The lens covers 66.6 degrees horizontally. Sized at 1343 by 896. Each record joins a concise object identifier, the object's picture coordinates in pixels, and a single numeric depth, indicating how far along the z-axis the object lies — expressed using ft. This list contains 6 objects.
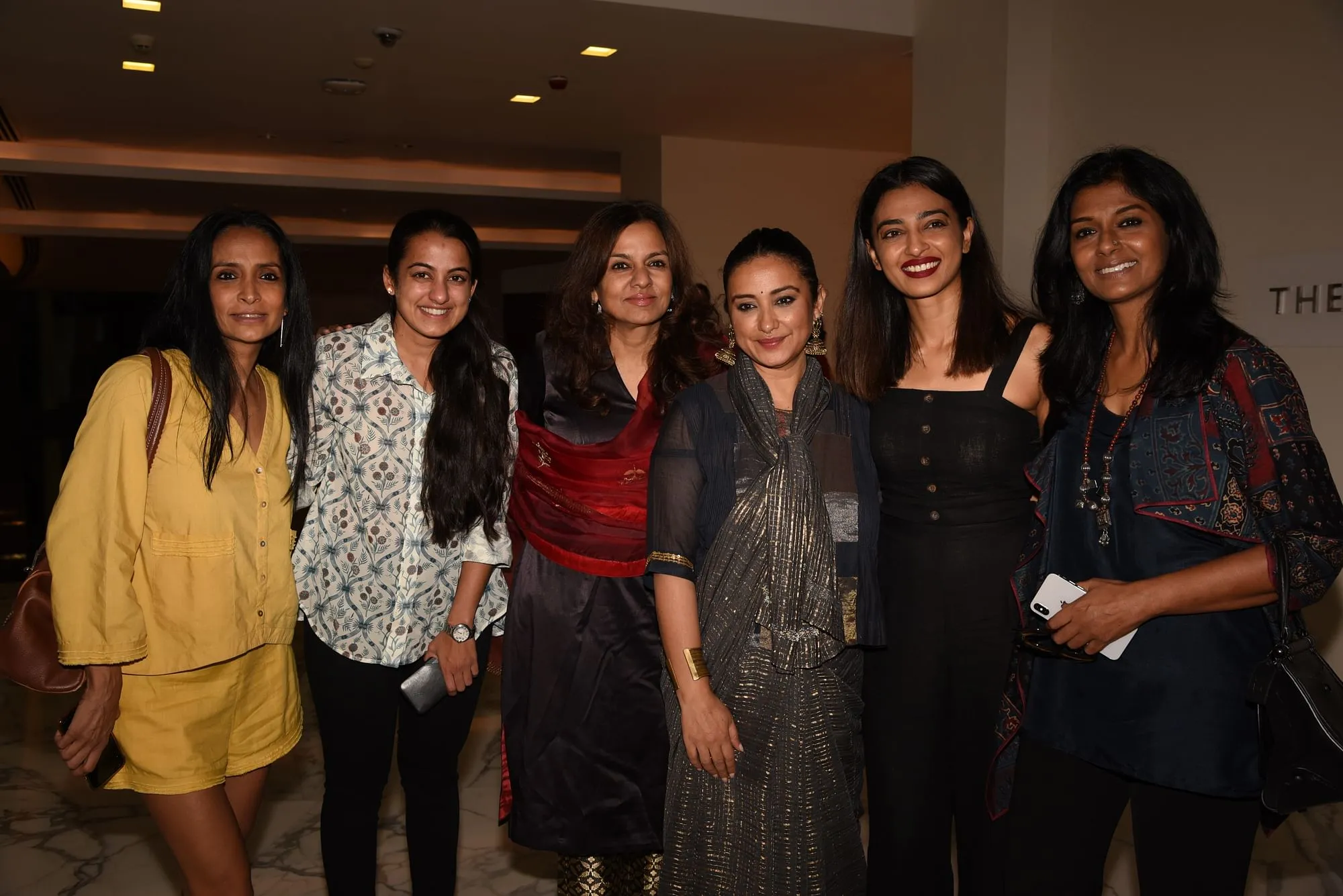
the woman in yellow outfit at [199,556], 5.87
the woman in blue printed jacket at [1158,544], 5.25
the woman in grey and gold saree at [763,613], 6.23
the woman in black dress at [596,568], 7.46
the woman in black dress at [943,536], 6.34
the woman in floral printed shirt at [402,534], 6.93
